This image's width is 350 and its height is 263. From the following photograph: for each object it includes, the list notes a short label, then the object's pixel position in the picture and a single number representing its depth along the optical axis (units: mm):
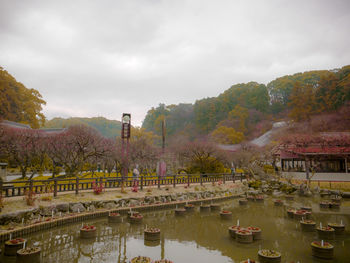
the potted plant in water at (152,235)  8609
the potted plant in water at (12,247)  6684
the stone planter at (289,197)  19047
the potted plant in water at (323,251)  7078
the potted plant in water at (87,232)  8539
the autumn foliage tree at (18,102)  34844
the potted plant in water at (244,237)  8414
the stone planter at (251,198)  18812
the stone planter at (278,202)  16336
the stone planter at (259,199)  18381
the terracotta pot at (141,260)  5922
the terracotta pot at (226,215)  12109
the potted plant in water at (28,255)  6168
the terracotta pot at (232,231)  8921
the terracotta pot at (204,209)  14203
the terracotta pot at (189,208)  14208
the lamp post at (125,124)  18025
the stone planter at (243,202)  16734
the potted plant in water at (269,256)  6418
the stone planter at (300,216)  12138
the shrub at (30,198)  9873
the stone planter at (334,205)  15338
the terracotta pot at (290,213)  12508
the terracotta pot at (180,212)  12807
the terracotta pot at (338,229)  9527
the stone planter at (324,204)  15430
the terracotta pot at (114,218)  10875
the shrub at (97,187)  13219
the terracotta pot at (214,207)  14514
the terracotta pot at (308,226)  9992
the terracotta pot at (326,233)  8978
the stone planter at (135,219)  10866
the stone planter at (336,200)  17031
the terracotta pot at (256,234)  8789
